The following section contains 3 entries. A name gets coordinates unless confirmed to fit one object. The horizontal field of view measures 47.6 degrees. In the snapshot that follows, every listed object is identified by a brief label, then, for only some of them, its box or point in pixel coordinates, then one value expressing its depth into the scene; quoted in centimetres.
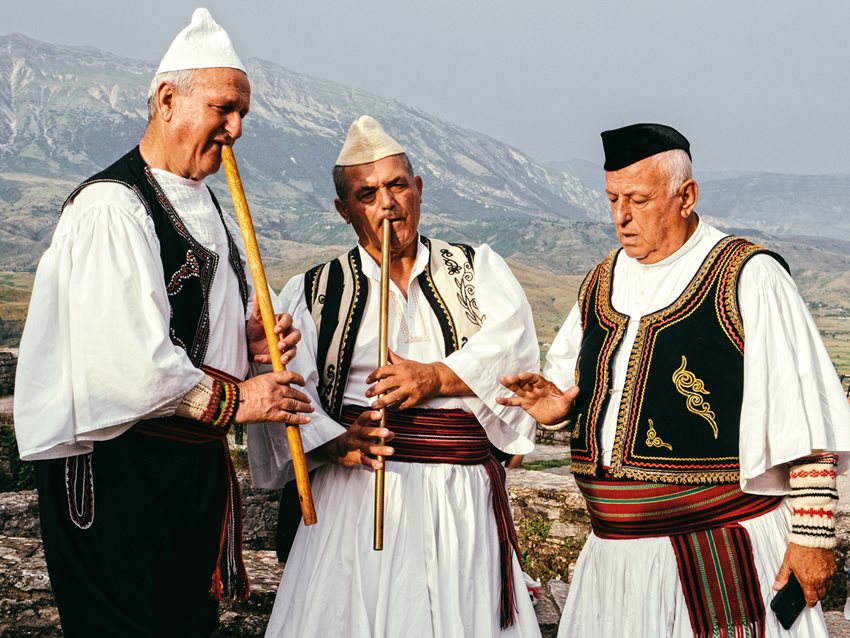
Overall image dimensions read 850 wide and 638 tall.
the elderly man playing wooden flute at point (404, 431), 356
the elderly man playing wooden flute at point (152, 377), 275
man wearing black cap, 299
